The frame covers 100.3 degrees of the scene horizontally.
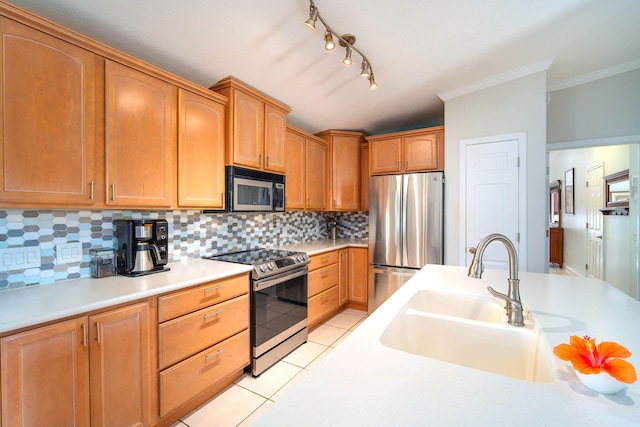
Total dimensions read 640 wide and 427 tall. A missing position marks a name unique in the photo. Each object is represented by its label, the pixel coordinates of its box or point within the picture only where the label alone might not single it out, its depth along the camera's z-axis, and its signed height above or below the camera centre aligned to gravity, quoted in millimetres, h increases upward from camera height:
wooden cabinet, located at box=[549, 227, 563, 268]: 6027 -795
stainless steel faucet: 966 -231
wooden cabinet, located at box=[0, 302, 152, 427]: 1094 -742
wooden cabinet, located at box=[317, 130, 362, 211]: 3631 +582
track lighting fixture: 1478 +1151
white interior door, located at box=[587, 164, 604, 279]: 4102 -187
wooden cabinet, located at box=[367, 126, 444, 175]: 3111 +736
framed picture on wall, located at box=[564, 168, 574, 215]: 5552 +409
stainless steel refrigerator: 2984 -194
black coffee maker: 1735 -229
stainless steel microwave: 2234 +197
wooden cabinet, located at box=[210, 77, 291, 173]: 2234 +773
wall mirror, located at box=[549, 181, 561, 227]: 6414 +185
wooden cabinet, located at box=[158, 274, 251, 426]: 1572 -859
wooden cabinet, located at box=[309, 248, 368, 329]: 2943 -871
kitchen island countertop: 529 -412
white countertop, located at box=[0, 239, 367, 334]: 1138 -425
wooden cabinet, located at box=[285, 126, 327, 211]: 3066 +509
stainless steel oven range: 2104 -787
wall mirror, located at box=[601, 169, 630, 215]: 3290 +235
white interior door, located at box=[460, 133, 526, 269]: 2607 +186
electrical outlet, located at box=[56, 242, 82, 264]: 1604 -246
